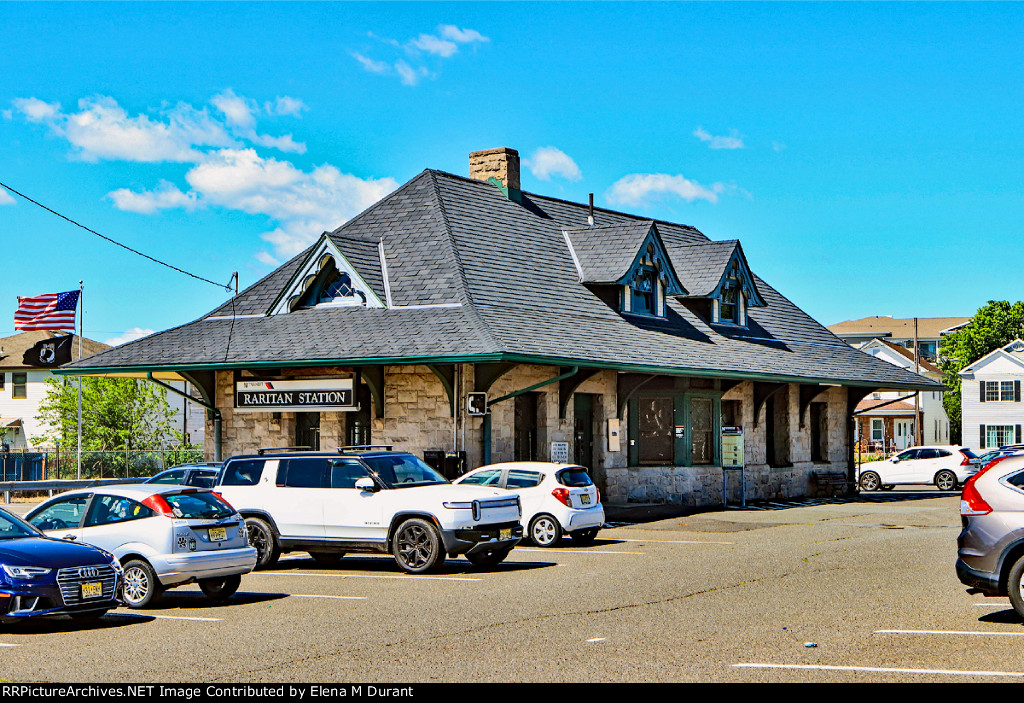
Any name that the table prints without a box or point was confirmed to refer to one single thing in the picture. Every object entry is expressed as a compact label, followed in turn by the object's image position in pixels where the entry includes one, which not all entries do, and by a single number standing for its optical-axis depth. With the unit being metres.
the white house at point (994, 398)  71.88
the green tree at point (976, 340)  79.81
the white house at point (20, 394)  59.25
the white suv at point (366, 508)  16.52
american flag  43.09
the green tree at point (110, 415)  54.06
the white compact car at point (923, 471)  41.00
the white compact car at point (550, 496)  20.09
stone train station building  24.61
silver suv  11.40
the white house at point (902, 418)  83.56
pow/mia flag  53.19
